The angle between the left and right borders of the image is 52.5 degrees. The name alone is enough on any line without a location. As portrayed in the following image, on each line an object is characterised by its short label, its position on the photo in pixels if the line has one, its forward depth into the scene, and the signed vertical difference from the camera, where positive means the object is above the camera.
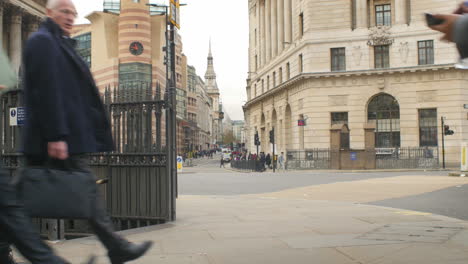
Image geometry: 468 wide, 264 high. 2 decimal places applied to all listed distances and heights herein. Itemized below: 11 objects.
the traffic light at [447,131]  34.88 +0.95
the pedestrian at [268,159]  43.38 -1.20
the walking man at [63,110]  3.21 +0.27
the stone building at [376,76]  39.12 +5.89
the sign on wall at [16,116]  6.95 +0.49
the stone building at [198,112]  118.31 +10.29
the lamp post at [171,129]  7.14 +0.27
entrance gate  7.12 -0.21
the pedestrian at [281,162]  41.69 -1.43
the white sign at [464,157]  25.54 -0.73
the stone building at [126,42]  58.25 +13.47
